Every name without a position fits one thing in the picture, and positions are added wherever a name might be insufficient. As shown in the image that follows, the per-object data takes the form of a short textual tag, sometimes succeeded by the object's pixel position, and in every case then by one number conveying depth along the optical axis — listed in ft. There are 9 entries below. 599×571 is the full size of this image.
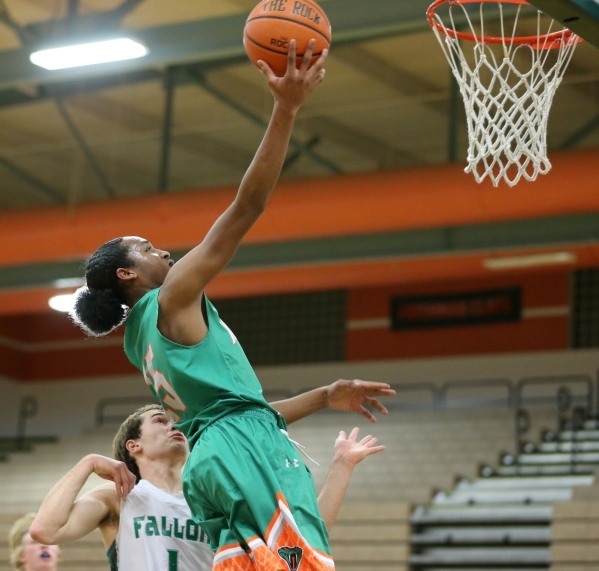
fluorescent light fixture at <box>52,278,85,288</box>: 47.50
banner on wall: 57.47
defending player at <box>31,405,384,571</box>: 13.23
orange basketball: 11.32
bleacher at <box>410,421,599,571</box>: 38.45
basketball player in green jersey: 10.45
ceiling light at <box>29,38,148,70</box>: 30.35
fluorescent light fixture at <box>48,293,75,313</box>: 49.47
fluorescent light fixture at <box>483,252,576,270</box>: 42.80
